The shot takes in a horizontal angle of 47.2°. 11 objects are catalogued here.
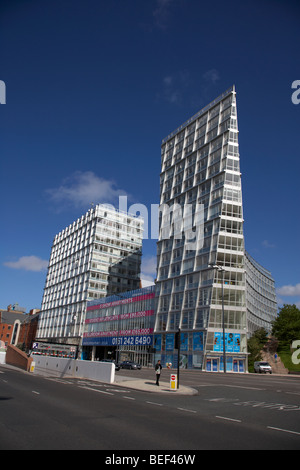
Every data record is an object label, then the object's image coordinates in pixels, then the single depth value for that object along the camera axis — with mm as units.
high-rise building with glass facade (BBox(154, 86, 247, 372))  55750
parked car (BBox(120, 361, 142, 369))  51756
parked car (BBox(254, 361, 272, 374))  47978
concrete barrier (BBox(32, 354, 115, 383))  26367
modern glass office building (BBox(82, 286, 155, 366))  70875
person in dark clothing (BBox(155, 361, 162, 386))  22706
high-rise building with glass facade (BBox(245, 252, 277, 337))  81581
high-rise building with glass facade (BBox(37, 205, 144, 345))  98750
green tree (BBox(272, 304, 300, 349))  57125
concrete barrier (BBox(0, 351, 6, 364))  55028
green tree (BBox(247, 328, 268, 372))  56094
